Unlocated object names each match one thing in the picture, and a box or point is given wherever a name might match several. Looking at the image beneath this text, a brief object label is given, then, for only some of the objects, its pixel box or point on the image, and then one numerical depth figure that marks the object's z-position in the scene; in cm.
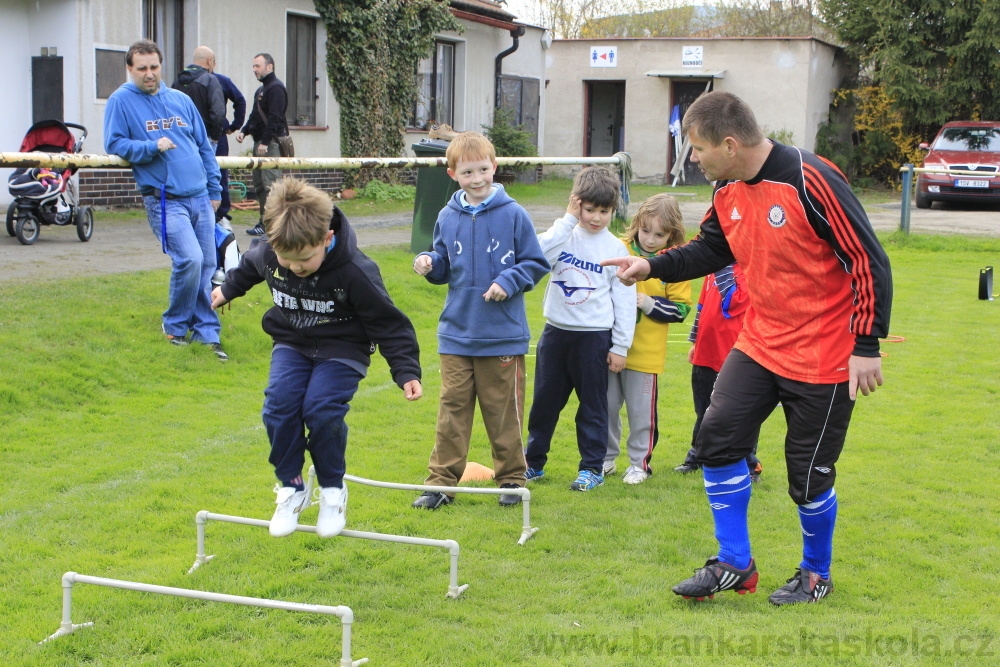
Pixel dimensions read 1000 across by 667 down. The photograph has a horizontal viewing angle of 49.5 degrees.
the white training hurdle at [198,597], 365
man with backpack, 1249
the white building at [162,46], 1498
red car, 2453
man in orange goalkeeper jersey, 406
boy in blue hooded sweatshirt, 558
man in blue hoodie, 825
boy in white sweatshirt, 600
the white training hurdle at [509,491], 512
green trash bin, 1299
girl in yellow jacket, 617
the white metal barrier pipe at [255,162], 757
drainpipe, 2636
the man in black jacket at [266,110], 1431
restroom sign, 3192
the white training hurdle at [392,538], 443
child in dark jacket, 433
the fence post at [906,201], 1784
